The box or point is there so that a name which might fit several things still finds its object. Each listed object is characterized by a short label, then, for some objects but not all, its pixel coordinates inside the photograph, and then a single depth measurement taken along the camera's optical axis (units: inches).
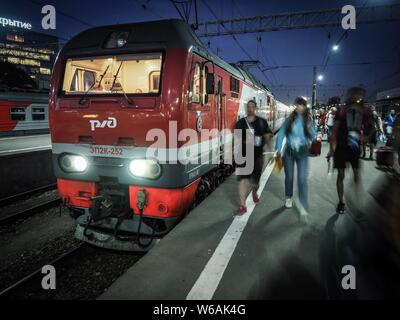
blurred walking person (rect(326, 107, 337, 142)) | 521.2
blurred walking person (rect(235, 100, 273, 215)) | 200.4
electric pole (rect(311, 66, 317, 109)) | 997.2
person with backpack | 188.9
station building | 4131.4
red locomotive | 165.9
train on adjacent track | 768.9
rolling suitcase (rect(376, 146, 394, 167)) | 263.9
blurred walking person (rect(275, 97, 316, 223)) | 196.4
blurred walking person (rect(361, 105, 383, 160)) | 266.8
